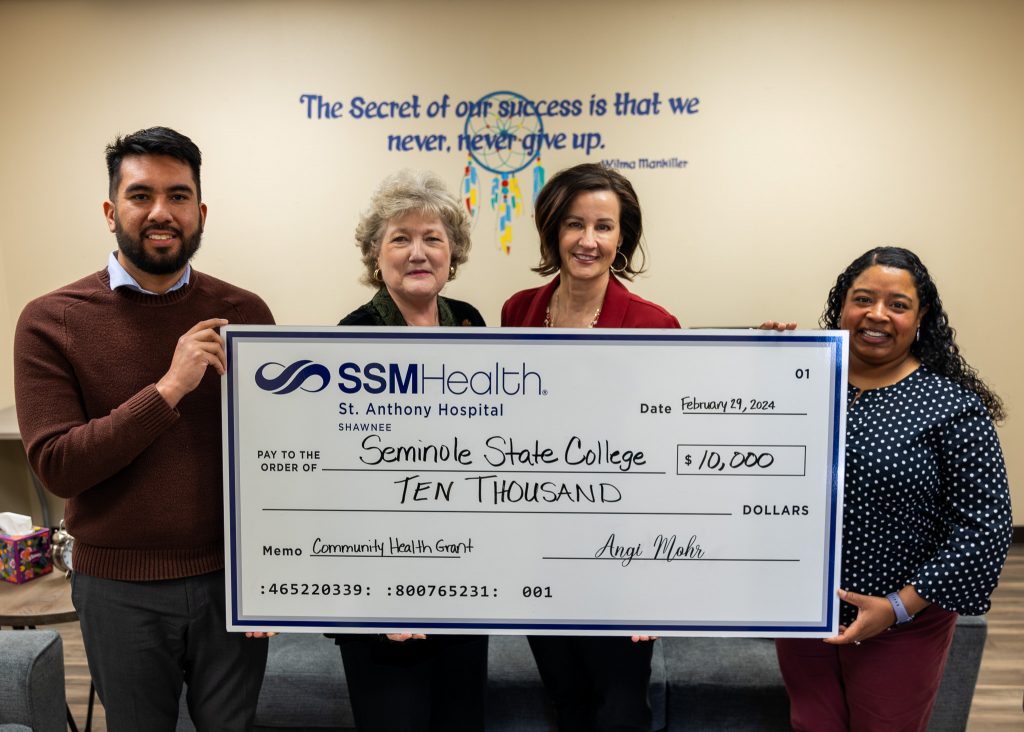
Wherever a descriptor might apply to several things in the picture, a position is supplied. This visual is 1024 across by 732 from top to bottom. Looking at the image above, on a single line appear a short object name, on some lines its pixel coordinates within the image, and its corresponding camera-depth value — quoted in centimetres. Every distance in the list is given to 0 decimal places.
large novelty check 142
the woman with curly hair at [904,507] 141
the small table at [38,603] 196
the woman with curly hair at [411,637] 149
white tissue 225
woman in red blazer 154
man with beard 133
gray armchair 170
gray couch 195
